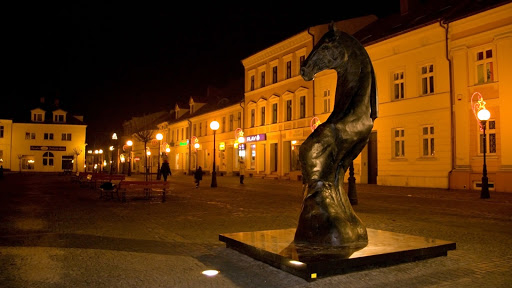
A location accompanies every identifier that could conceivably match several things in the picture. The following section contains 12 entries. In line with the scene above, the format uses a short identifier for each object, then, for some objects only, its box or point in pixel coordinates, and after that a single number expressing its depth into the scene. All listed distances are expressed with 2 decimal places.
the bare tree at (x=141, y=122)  77.44
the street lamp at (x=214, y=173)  25.30
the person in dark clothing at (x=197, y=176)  26.44
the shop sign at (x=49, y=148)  69.12
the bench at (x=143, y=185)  15.66
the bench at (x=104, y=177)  22.66
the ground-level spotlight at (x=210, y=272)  5.78
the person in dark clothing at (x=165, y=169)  26.75
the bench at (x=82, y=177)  26.85
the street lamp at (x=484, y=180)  17.17
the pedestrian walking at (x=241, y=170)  30.09
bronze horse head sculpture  6.36
